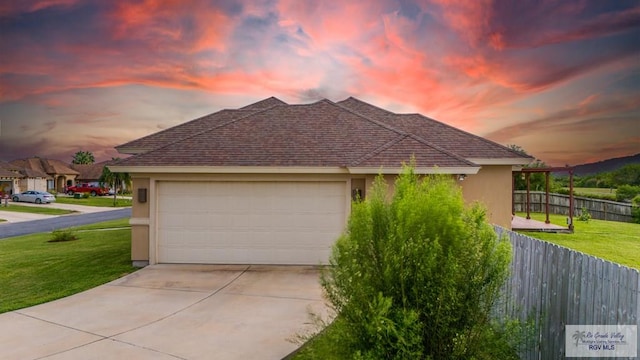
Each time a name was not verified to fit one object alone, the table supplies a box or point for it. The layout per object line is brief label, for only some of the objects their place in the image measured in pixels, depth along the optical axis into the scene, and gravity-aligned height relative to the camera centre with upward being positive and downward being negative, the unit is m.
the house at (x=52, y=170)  60.22 +2.08
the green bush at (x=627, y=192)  25.98 -0.49
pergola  15.97 +0.61
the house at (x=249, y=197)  9.92 -0.35
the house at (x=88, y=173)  68.25 +1.82
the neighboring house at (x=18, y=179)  47.90 +0.50
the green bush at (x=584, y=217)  19.39 -1.63
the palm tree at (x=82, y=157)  82.56 +5.60
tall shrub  3.44 -0.89
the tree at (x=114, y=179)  43.19 +0.54
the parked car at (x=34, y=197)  38.53 -1.42
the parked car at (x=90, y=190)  53.23 -0.94
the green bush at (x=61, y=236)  15.46 -2.16
